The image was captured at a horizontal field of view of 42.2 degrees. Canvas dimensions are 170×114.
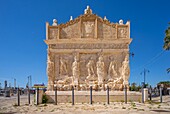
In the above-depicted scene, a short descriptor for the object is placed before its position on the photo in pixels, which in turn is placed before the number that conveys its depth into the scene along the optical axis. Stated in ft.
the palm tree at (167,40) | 83.30
